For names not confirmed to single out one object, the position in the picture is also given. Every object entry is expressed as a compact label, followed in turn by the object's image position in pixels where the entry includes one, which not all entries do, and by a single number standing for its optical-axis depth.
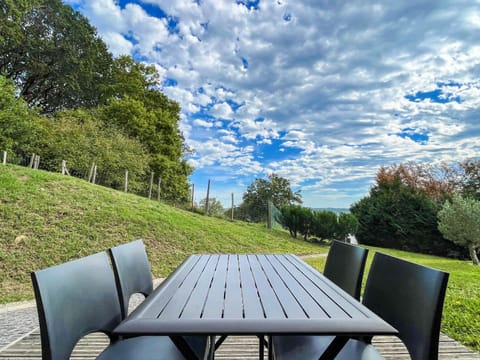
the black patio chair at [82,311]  0.87
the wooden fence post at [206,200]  11.93
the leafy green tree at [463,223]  8.00
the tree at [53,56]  13.40
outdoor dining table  0.79
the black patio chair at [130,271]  1.44
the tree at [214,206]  13.05
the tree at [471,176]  13.58
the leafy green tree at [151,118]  13.23
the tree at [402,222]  10.83
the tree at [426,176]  14.89
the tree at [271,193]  17.02
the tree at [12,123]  7.58
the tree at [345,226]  9.86
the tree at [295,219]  10.06
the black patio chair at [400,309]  0.96
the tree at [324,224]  9.76
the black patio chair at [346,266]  1.57
